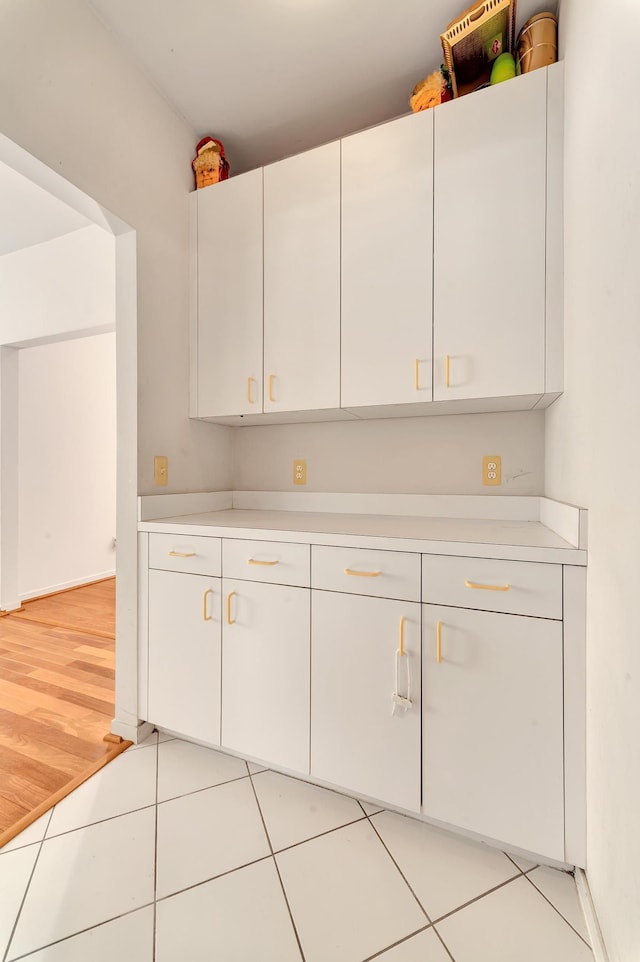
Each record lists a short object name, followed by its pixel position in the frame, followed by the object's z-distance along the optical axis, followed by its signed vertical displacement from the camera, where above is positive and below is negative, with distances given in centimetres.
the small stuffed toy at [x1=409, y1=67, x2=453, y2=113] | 159 +144
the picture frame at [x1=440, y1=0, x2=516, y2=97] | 140 +151
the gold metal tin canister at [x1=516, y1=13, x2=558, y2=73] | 144 +148
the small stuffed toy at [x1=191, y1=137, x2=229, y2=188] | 197 +145
